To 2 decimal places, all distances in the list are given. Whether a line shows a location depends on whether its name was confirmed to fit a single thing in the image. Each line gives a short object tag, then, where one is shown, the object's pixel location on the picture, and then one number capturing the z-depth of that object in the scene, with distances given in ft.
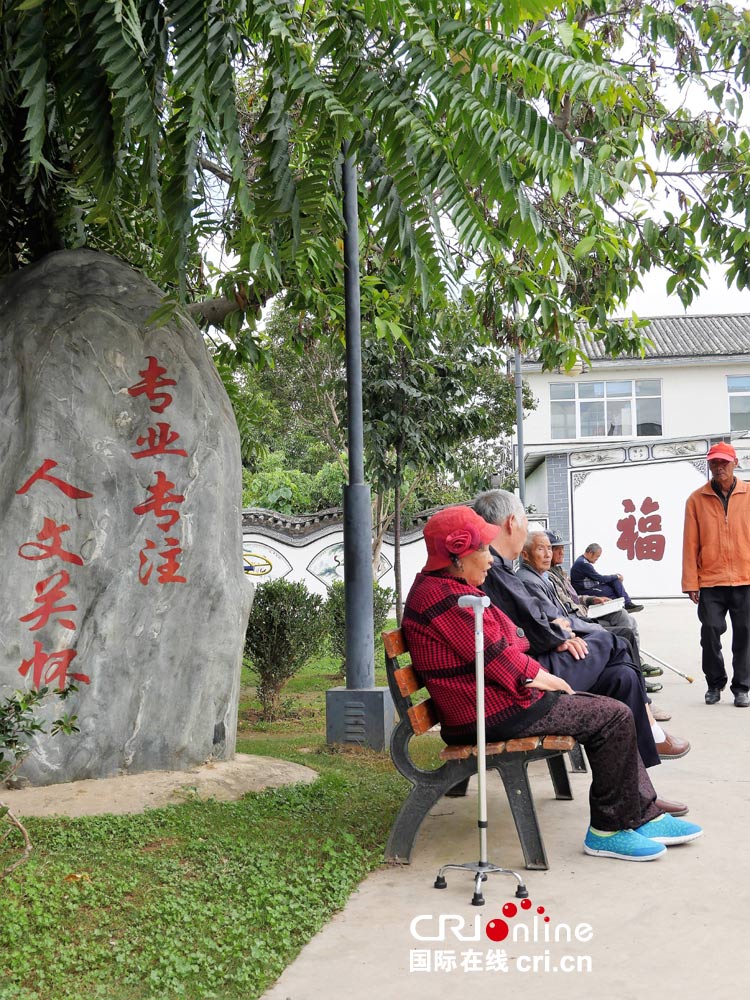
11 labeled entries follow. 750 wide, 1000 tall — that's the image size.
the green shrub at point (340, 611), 37.63
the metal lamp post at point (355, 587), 21.62
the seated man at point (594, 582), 33.47
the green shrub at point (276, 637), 27.78
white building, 72.43
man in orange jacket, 26.00
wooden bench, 13.25
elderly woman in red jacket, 13.42
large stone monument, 17.53
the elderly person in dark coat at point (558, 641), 14.92
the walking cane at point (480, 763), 12.51
